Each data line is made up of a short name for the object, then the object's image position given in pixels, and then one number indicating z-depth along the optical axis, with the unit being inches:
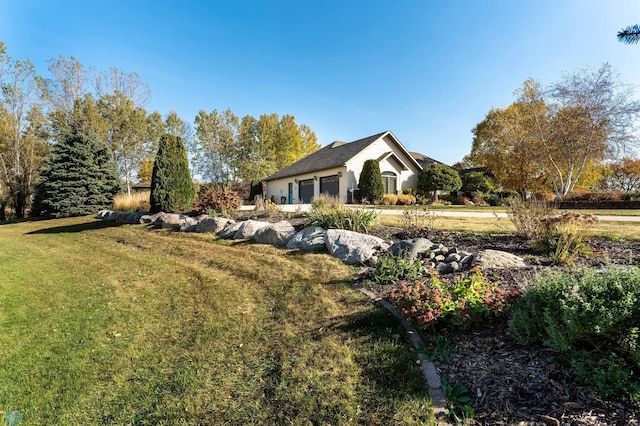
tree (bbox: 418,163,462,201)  757.3
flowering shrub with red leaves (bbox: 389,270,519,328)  102.0
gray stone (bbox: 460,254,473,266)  157.5
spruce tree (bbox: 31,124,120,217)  569.0
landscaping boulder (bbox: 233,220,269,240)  267.3
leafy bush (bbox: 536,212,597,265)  152.3
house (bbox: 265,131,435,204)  751.1
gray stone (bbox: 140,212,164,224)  382.0
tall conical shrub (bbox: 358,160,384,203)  695.7
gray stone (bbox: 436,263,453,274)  154.3
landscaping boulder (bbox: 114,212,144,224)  416.2
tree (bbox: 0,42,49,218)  733.3
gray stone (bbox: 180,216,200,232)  326.0
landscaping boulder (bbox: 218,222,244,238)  279.9
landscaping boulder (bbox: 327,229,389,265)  181.9
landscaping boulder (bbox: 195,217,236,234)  303.9
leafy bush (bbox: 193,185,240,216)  359.3
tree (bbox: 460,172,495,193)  869.2
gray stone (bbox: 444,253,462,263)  161.4
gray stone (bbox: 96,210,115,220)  492.6
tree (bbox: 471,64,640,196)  612.4
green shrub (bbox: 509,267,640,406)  66.4
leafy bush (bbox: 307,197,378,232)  243.1
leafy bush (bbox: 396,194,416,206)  703.7
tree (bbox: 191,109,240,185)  1219.9
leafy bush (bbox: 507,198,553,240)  181.3
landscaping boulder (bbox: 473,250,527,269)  148.8
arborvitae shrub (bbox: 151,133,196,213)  398.0
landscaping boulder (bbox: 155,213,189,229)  350.6
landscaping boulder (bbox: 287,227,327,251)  219.0
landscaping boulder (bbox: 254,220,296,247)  243.1
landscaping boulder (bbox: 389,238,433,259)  168.1
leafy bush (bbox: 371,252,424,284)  151.7
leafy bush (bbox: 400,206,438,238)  221.5
